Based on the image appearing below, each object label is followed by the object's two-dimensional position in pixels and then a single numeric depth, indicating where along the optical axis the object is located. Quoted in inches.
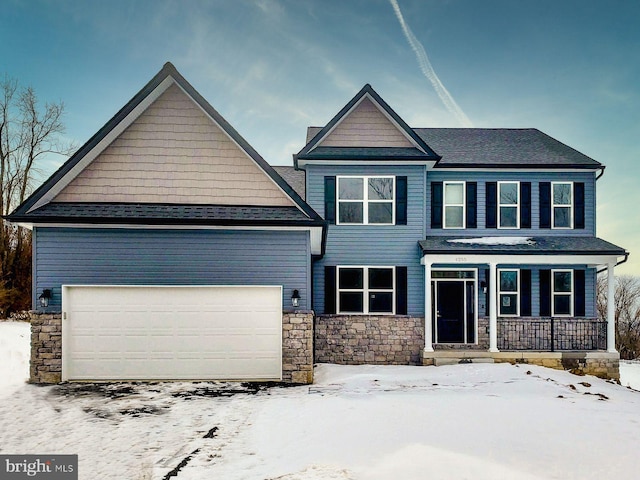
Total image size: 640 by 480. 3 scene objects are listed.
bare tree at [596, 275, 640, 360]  818.2
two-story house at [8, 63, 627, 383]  378.0
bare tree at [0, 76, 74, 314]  972.6
